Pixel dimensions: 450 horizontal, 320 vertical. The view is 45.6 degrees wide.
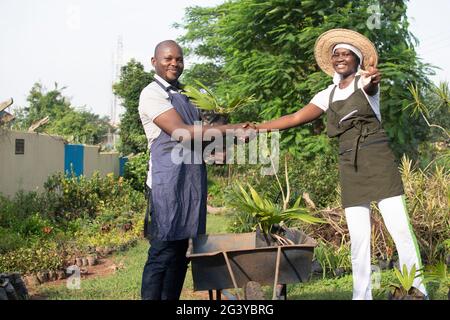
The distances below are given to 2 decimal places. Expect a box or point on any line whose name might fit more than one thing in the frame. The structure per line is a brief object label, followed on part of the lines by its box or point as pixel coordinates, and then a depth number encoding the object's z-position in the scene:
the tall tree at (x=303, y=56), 10.29
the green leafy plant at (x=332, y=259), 6.23
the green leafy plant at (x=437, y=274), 3.41
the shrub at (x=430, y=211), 6.28
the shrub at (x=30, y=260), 6.45
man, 3.75
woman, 3.83
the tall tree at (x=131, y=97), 21.78
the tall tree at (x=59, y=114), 25.19
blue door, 12.16
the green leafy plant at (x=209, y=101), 3.86
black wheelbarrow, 3.22
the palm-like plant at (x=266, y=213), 3.62
